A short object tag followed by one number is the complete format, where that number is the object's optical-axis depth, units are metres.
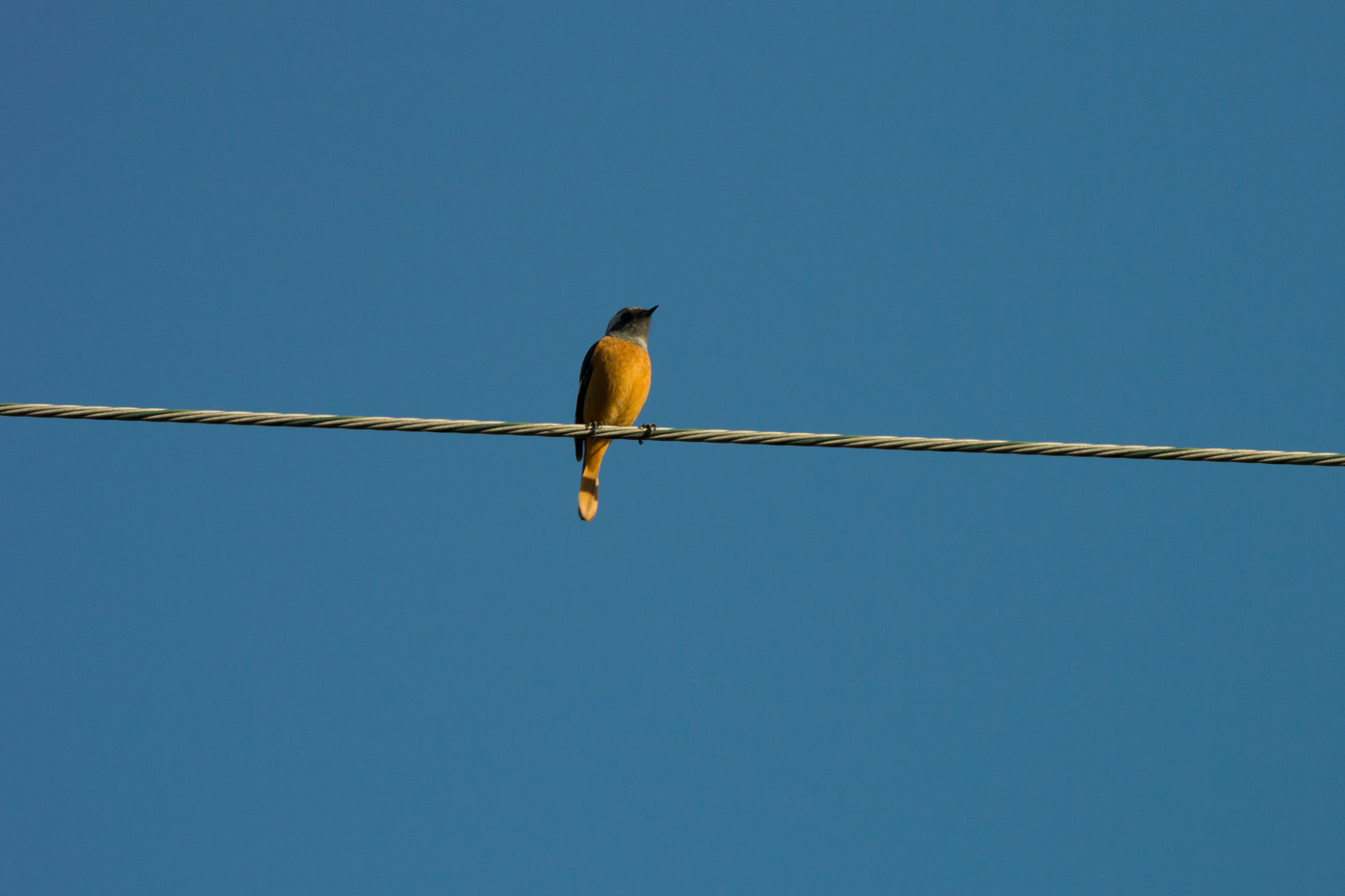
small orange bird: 16.36
